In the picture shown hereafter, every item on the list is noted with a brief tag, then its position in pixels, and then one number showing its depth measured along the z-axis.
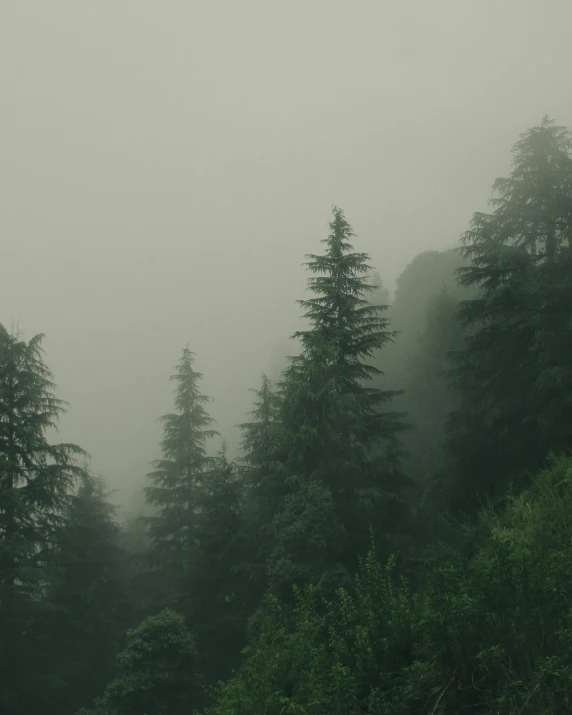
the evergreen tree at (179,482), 24.06
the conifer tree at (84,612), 17.33
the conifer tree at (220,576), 18.44
